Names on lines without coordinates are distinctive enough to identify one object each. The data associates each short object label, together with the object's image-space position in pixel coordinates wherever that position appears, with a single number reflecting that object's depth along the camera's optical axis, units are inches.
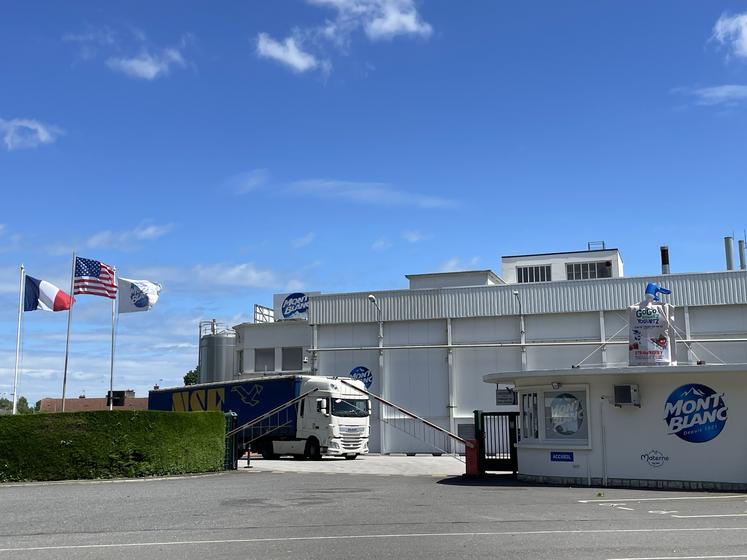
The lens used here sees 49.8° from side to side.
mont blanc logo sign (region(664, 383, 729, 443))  716.7
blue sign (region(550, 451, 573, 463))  767.1
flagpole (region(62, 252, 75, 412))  1294.3
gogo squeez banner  765.3
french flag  1290.6
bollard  871.1
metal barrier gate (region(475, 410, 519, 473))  874.8
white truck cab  1272.1
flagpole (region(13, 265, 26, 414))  1295.5
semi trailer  1275.8
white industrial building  1444.4
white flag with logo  1470.2
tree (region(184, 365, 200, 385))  4384.8
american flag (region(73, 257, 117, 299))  1305.4
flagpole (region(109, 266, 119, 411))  1342.8
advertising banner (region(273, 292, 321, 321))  1988.2
